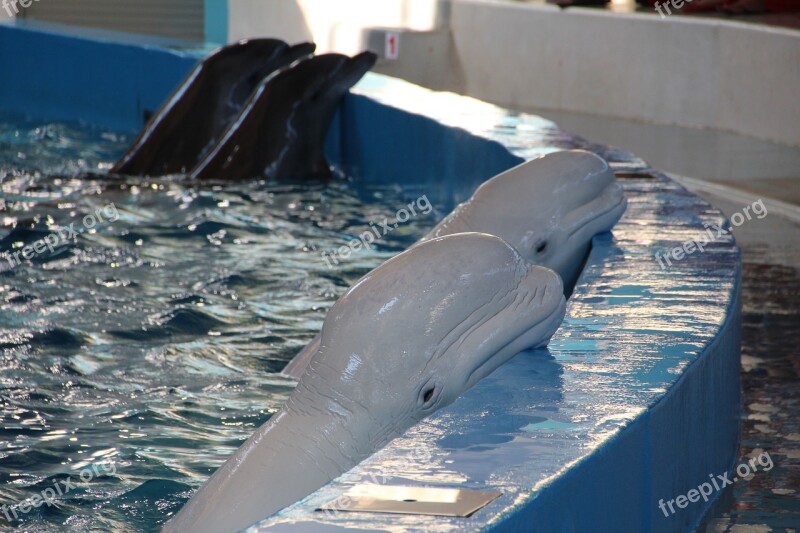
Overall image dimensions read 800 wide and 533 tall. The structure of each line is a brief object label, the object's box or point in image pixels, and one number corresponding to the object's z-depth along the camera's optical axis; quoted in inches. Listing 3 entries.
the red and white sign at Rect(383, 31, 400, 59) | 1246.0
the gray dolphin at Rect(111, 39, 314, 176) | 720.7
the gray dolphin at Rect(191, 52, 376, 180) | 671.0
